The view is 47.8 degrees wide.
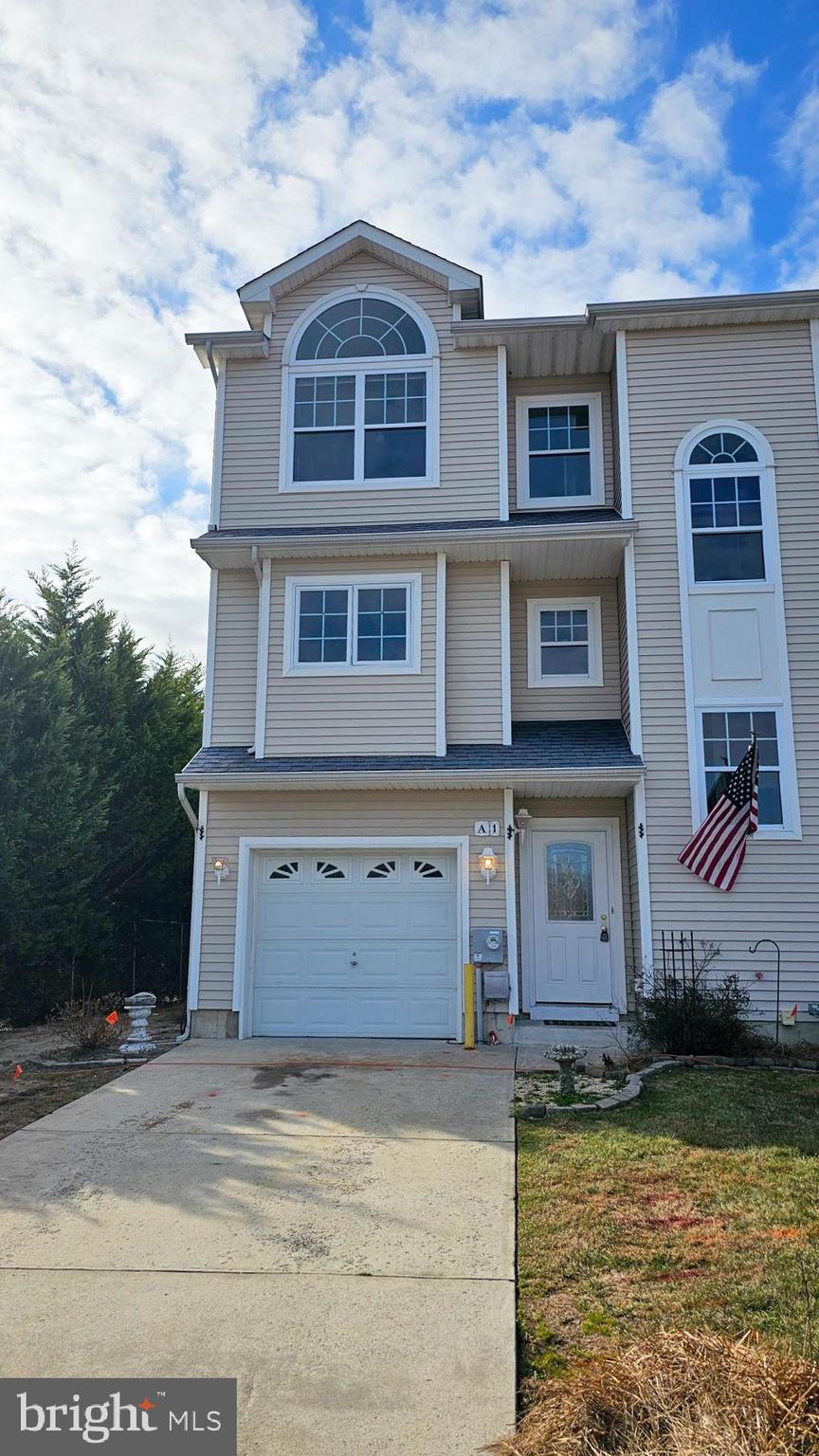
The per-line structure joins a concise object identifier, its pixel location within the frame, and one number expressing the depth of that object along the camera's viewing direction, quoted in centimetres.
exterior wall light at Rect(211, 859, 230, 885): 1146
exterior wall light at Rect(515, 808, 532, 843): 1176
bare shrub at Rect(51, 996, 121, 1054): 1008
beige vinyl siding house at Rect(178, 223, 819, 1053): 1094
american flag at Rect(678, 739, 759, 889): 1030
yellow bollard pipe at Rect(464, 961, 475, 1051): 1022
